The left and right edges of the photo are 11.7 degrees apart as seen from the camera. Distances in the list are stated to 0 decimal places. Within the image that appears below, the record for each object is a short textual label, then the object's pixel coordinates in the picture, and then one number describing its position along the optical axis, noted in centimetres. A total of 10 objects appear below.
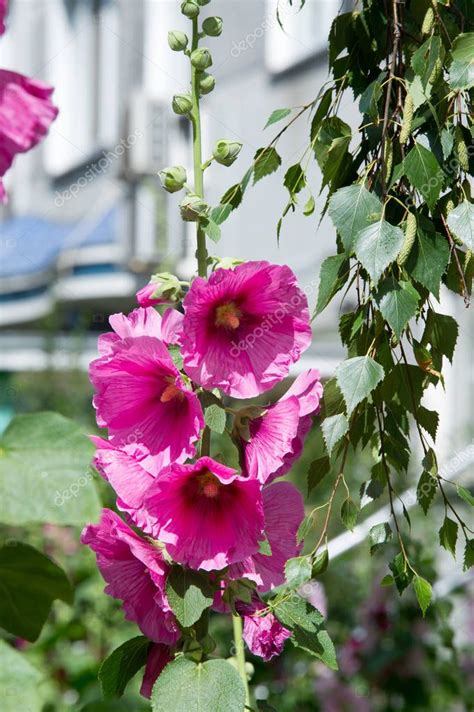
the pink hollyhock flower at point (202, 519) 165
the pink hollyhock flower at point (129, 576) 169
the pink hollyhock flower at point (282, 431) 168
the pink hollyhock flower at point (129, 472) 167
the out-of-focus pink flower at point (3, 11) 152
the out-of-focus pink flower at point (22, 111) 152
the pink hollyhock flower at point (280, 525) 172
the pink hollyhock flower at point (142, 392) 168
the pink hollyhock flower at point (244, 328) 167
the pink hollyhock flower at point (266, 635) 174
